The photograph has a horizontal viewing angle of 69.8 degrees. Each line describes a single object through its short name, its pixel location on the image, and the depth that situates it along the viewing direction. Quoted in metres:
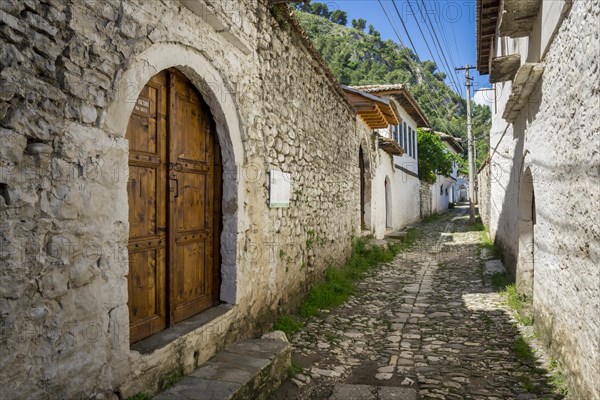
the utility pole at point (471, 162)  20.47
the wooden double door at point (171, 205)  3.04
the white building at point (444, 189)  27.56
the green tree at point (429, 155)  21.89
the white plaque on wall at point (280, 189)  4.79
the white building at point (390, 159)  10.63
